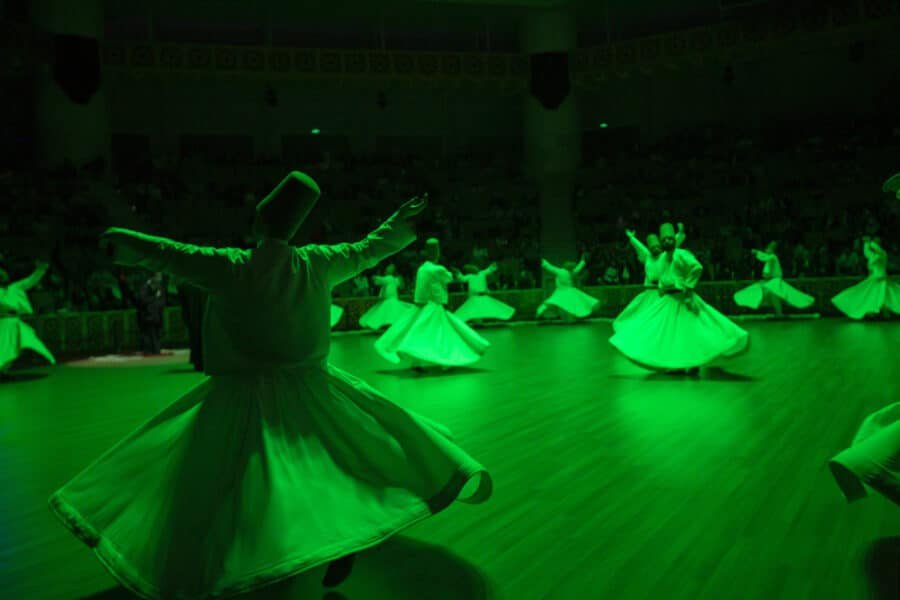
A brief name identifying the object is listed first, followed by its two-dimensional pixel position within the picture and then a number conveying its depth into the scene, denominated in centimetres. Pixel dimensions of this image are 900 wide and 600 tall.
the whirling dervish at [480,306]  1964
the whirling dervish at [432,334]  1084
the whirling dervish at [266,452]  289
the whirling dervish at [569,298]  1994
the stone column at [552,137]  2603
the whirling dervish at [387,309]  1795
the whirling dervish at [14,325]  1137
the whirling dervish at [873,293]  1653
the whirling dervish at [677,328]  950
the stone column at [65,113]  2261
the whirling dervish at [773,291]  1850
